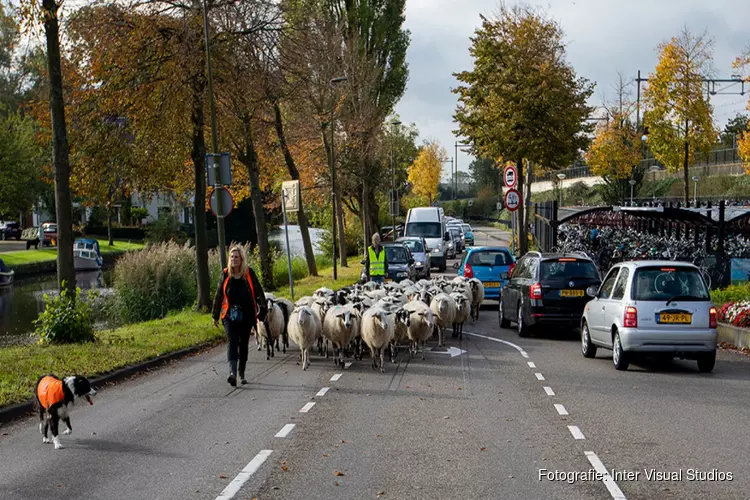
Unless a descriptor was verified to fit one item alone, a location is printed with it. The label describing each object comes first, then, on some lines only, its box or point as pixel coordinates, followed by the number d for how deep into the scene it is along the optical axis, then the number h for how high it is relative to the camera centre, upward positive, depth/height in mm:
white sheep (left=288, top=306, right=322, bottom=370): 13922 -1888
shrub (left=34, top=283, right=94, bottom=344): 15828 -1900
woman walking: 11945 -1256
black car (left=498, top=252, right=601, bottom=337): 17641 -1685
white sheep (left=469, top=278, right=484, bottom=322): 22234 -2177
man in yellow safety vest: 22031 -1288
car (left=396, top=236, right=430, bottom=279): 35178 -1860
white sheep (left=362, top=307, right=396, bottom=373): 13891 -1935
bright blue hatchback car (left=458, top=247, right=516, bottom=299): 25141 -1664
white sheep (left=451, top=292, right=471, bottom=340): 17797 -2072
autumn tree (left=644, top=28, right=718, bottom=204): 41938 +4970
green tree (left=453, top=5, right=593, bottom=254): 32375 +4246
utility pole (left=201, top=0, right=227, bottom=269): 19953 +2350
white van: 42094 -942
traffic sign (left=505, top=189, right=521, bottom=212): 27547 +310
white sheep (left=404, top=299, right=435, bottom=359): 15125 -2018
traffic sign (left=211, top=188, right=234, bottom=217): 20203 +353
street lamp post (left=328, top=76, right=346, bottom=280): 33812 +928
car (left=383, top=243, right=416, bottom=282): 29781 -1787
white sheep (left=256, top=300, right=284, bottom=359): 15461 -2059
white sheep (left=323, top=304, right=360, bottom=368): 14250 -1937
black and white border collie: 8586 -1806
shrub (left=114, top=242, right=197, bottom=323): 28391 -2269
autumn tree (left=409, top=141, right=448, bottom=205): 99375 +4288
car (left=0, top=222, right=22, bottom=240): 76312 -929
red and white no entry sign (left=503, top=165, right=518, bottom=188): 28250 +1082
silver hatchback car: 12719 -1639
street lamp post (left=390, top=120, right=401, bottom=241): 52625 +1472
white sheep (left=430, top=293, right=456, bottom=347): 17094 -2027
